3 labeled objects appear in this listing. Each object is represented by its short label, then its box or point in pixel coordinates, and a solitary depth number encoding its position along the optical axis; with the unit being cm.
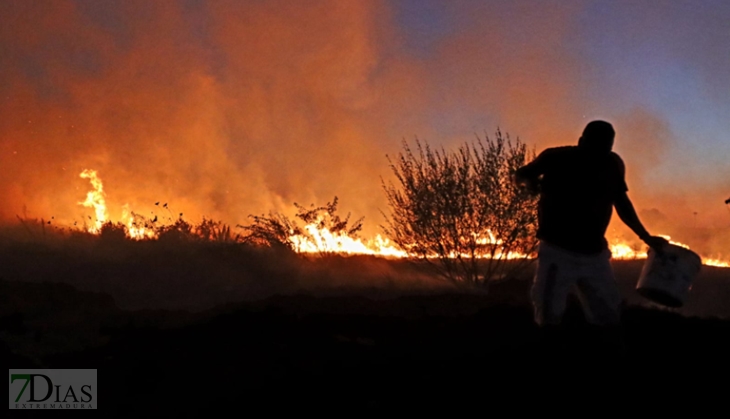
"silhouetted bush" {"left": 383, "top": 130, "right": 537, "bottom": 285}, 1291
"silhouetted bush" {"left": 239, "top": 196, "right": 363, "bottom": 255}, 1723
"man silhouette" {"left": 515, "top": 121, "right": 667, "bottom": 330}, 518
